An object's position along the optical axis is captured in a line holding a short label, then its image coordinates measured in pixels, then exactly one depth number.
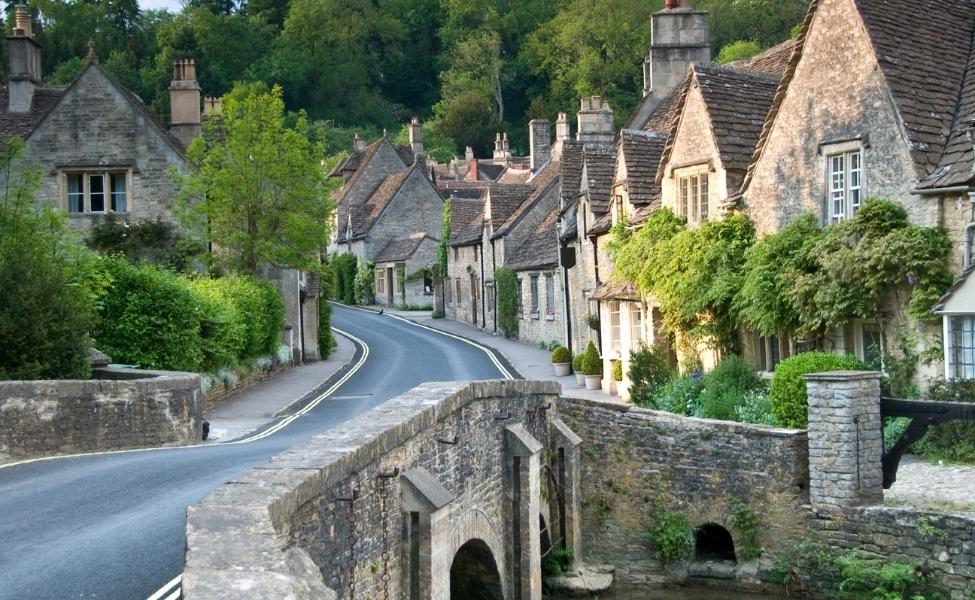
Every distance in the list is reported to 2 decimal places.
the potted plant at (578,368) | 34.78
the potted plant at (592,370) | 33.91
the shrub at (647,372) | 26.77
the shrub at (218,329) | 29.75
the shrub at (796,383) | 20.03
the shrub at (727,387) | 22.56
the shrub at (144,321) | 27.16
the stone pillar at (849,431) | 18.08
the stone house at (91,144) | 37.97
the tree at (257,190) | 37.25
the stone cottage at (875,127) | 20.77
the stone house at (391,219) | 68.94
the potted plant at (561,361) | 38.12
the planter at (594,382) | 33.88
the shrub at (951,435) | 19.47
